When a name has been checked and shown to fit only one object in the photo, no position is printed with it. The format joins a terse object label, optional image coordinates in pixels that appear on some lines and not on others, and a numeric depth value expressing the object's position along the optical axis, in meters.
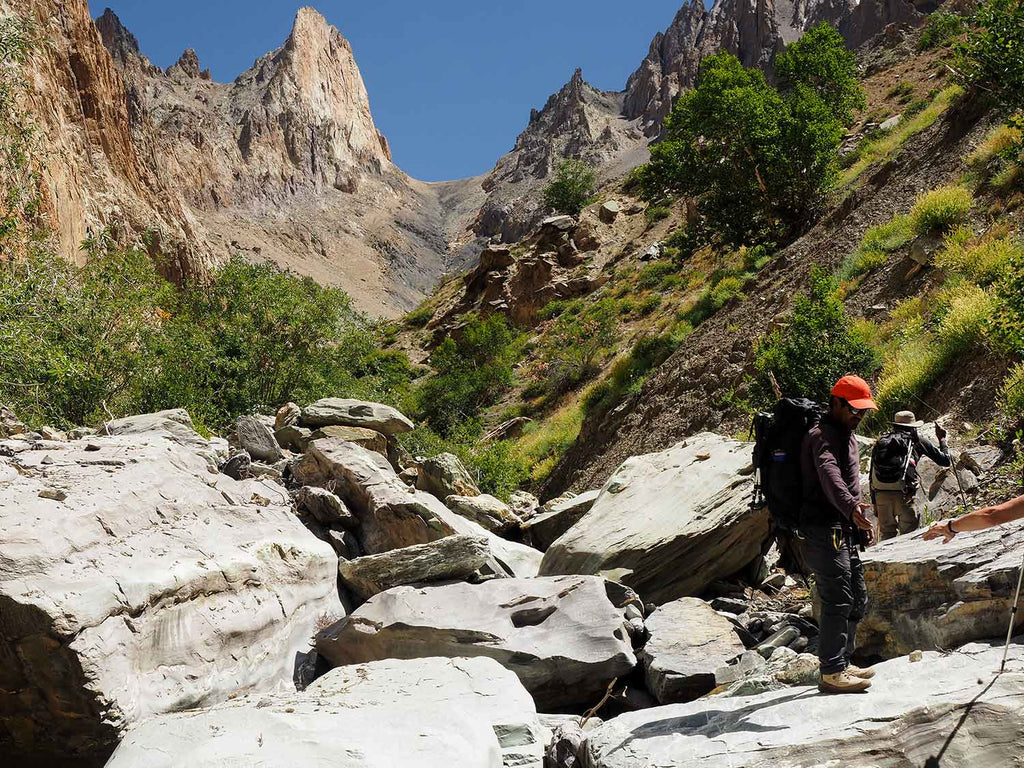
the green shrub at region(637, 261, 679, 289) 36.62
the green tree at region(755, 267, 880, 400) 12.26
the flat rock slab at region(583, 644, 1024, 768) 3.62
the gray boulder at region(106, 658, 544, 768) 4.03
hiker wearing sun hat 7.74
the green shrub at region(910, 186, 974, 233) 14.60
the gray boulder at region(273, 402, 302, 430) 14.09
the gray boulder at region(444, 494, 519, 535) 12.36
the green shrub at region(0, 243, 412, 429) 13.76
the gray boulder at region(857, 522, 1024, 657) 4.71
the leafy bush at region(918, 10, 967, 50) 35.31
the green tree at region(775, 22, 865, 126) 37.25
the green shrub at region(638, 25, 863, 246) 22.98
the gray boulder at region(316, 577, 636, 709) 6.71
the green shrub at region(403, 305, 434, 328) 54.16
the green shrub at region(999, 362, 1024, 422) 8.76
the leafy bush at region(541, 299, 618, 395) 30.03
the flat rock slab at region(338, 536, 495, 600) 8.41
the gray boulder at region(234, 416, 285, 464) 11.82
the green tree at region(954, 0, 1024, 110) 10.26
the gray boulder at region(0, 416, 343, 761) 5.26
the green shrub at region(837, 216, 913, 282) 16.16
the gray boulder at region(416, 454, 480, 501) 13.25
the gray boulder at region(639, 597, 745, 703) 6.25
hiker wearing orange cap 4.49
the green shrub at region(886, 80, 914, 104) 38.69
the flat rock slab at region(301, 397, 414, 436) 13.99
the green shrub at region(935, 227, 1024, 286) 12.11
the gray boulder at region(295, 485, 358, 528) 9.91
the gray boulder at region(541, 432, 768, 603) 8.86
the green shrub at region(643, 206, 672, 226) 47.09
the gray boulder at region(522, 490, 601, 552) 12.20
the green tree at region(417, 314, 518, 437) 35.19
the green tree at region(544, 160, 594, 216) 57.19
